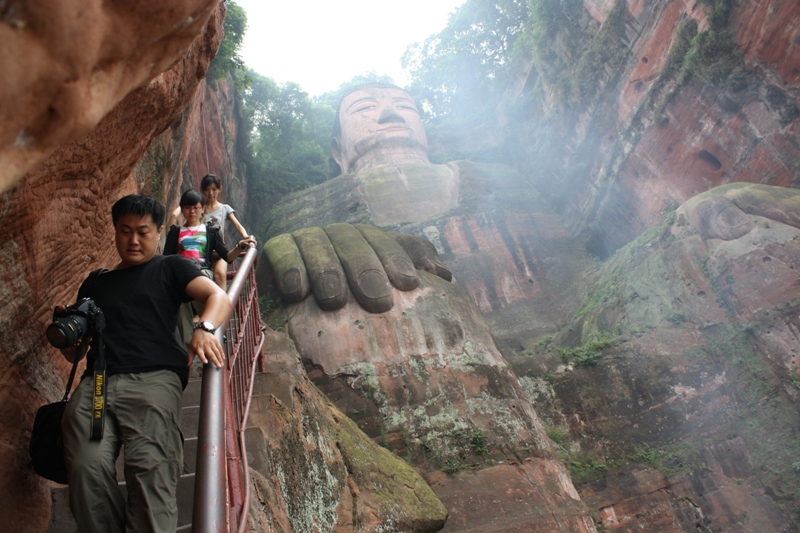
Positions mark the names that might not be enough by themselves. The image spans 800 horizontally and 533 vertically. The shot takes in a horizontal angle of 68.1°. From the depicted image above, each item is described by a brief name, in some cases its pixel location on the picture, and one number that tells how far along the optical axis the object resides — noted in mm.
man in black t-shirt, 1975
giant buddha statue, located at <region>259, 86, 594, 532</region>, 6867
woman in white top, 4707
